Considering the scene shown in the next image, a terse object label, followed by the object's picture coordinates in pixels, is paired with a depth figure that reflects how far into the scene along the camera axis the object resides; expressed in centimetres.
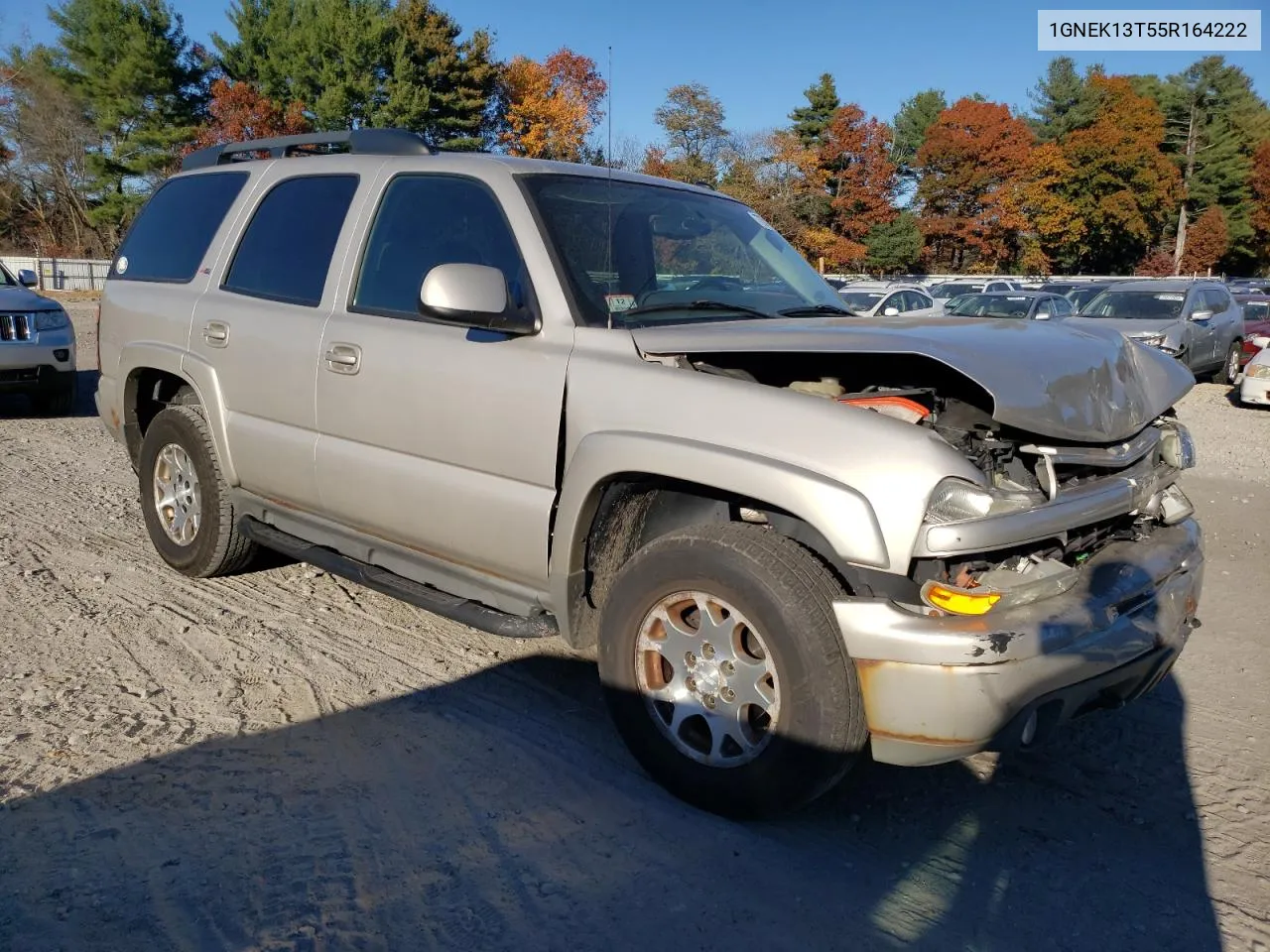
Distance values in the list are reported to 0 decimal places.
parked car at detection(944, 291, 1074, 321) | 1761
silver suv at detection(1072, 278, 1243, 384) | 1591
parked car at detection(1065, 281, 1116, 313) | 1950
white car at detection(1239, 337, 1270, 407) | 1352
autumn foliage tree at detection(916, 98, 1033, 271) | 5653
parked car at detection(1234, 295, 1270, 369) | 1672
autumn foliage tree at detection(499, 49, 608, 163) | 3023
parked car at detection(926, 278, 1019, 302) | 2792
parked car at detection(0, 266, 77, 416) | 962
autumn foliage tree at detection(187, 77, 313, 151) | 4328
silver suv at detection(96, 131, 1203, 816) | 273
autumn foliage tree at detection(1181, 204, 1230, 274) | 6506
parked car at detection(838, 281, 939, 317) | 2091
